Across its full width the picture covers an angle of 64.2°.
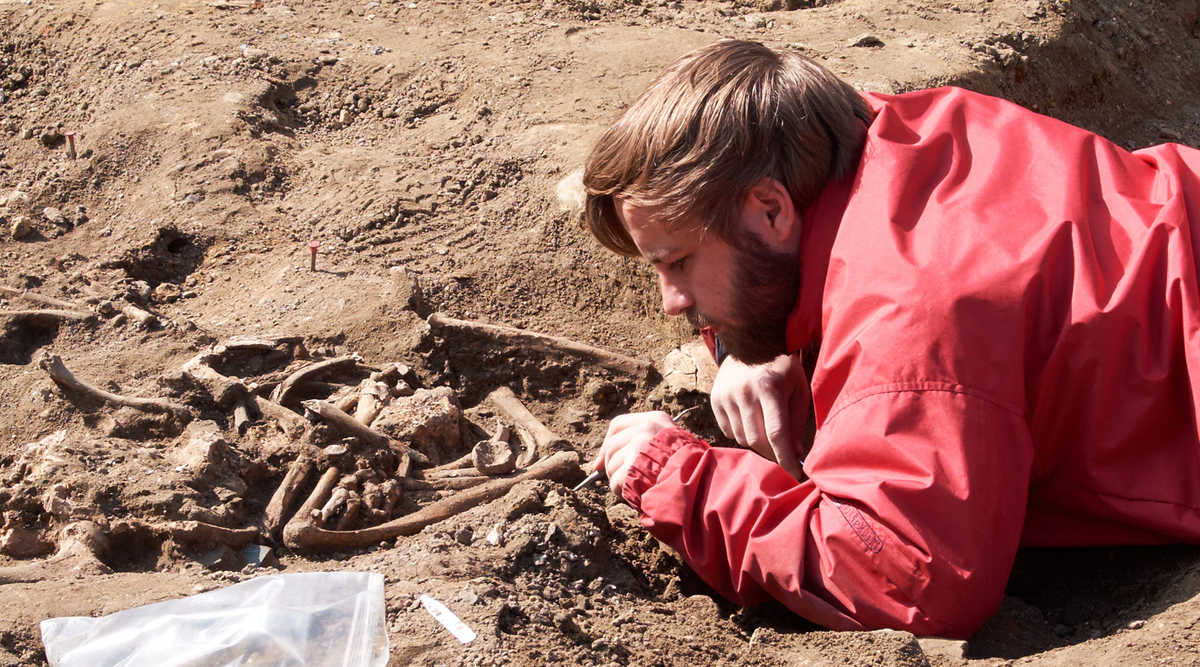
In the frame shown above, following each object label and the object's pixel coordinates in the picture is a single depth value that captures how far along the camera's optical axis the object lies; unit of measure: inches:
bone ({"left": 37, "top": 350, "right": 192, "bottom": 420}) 123.9
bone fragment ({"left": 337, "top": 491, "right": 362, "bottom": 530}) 110.5
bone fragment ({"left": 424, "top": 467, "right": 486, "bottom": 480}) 121.4
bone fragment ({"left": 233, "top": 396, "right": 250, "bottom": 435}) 125.2
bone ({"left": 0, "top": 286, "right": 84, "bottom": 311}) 148.9
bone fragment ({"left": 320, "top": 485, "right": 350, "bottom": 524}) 110.2
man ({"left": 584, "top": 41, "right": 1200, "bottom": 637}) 77.5
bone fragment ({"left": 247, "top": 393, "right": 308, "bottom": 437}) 123.0
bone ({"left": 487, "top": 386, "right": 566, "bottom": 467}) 127.3
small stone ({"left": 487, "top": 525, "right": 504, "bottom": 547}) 103.4
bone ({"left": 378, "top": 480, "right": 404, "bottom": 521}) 113.6
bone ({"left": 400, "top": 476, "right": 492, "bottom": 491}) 119.0
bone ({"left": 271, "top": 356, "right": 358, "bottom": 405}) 130.2
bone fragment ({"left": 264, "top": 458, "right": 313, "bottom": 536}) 111.3
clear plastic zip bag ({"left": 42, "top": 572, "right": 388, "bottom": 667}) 77.2
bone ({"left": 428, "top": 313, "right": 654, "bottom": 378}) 148.2
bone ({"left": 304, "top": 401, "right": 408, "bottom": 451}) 121.3
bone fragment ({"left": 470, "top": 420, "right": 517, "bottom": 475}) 120.0
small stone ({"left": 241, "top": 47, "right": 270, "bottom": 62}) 220.1
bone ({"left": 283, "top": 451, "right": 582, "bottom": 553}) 106.8
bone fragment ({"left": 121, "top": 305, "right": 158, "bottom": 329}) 145.1
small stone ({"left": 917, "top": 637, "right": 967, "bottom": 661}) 81.0
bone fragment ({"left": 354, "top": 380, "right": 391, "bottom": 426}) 127.4
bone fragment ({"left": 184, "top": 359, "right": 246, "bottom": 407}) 127.8
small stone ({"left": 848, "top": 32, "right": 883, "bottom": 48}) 228.5
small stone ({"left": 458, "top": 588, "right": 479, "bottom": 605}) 86.2
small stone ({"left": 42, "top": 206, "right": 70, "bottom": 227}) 180.5
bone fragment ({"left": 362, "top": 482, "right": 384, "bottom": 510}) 112.7
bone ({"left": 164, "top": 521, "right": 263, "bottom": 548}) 104.0
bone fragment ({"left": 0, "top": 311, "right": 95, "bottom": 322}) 145.6
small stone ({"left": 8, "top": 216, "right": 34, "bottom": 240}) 174.1
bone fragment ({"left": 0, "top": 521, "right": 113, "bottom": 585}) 96.0
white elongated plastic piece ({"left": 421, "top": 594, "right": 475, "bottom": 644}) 81.6
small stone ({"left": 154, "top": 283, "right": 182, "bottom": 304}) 163.9
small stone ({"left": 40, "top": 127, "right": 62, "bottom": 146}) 203.7
